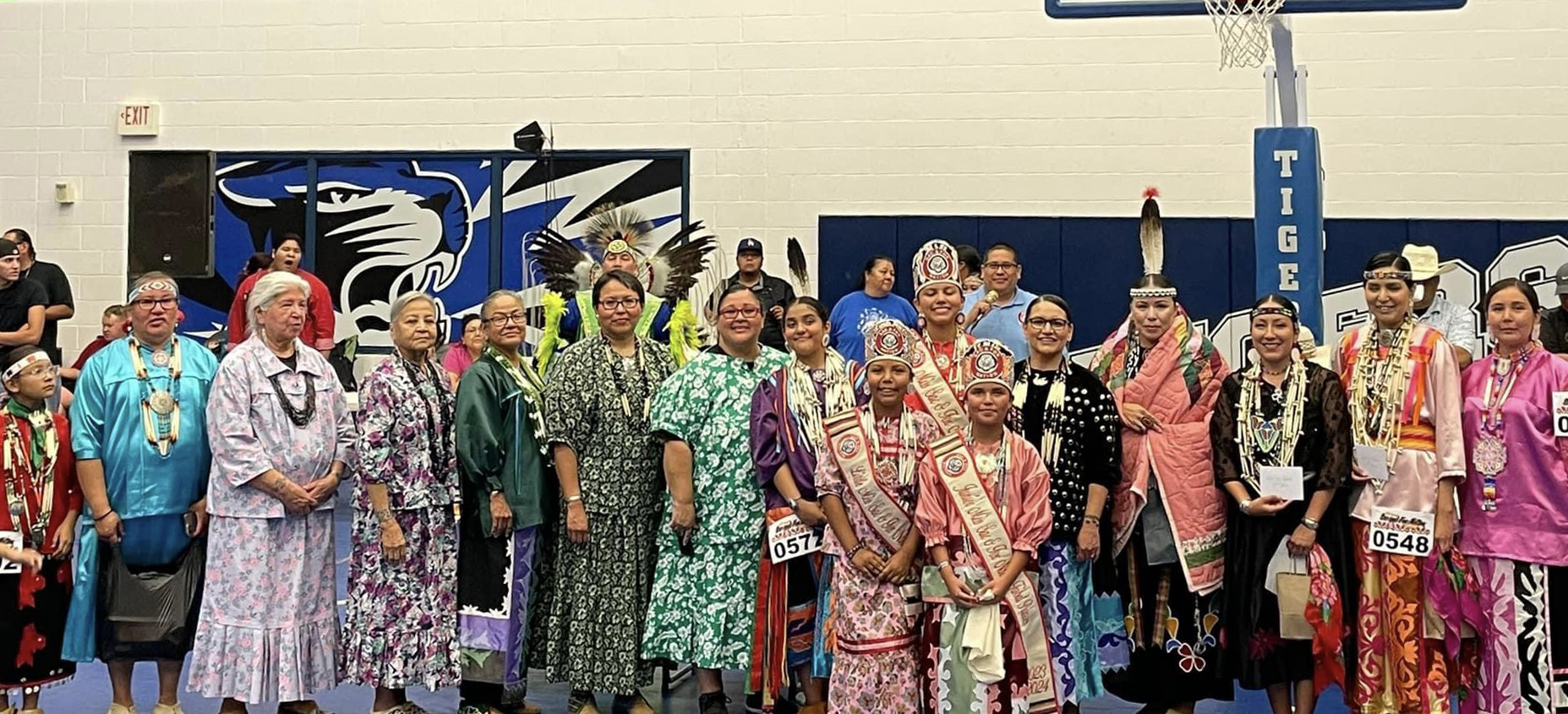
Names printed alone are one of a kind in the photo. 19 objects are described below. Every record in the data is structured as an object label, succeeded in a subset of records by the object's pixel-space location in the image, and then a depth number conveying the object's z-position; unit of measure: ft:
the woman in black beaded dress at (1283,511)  13.88
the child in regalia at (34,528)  14.52
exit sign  31.24
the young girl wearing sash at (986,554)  13.05
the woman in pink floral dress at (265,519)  14.30
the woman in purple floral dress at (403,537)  14.44
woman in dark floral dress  14.83
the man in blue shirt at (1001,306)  20.97
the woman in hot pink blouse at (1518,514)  13.58
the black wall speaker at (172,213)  31.30
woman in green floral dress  14.73
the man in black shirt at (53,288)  25.44
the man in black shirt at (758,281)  24.17
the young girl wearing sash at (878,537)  13.38
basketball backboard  17.30
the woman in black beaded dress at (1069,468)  14.10
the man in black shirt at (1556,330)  18.39
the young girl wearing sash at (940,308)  14.21
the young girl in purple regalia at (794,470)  14.35
